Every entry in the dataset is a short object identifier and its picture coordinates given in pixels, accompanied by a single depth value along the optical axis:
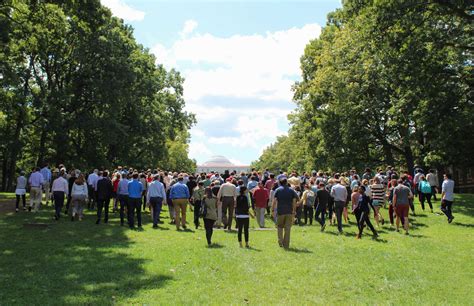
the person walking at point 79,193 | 17.17
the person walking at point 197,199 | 18.23
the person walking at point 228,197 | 16.95
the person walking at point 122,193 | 17.27
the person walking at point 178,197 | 17.03
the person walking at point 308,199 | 19.05
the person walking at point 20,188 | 19.71
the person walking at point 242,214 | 13.70
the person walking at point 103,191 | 17.28
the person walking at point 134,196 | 16.89
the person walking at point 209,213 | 13.89
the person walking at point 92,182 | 20.22
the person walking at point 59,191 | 17.75
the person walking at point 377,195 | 17.62
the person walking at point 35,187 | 19.12
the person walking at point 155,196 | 17.38
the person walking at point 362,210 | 15.83
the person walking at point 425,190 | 21.09
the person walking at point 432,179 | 23.39
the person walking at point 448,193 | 18.88
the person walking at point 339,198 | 17.00
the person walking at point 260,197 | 17.67
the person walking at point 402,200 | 16.45
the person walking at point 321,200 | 17.91
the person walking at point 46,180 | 21.53
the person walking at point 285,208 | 13.55
